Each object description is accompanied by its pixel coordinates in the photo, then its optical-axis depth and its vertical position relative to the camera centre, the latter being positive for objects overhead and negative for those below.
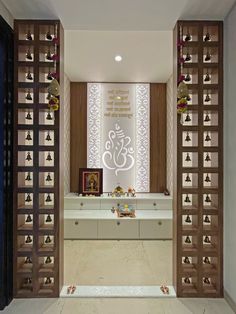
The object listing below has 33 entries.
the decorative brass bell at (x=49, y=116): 2.12 +0.39
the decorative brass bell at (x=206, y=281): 2.18 -1.23
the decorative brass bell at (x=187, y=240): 2.18 -0.82
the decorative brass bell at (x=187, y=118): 2.13 +0.38
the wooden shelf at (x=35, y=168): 2.07 -0.11
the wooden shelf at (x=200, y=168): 2.09 -0.10
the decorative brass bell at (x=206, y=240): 2.19 -0.83
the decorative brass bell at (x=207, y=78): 2.14 +0.77
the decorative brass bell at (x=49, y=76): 2.10 +0.77
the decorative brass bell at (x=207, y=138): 2.16 +0.19
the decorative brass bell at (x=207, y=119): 2.14 +0.37
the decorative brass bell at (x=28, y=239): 2.15 -0.81
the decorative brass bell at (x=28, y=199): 2.14 -0.41
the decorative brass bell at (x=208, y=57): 2.13 +0.97
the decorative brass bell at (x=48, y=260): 2.17 -1.02
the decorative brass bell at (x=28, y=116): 2.15 +0.39
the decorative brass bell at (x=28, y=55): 2.11 +0.98
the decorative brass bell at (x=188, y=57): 2.11 +0.96
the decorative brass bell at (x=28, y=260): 2.18 -1.03
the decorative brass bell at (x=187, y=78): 2.11 +0.76
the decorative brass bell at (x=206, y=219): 2.17 -0.61
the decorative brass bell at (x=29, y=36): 2.12 +1.17
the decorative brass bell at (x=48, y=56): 2.12 +0.98
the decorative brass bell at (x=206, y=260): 2.21 -1.04
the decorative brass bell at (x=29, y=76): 2.11 +0.78
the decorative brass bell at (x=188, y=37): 2.11 +1.16
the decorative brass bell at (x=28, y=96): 2.11 +0.59
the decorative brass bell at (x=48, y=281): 2.17 -1.23
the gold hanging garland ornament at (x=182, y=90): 1.99 +0.61
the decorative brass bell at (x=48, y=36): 2.12 +1.17
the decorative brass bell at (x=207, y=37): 2.13 +1.17
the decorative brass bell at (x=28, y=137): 2.14 +0.19
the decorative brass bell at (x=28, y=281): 2.16 -1.23
